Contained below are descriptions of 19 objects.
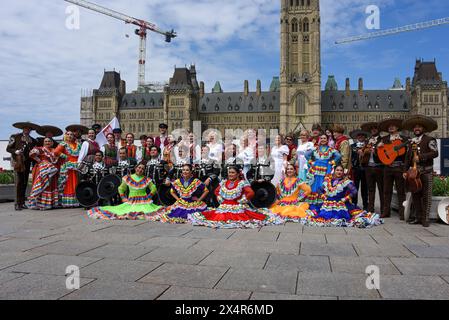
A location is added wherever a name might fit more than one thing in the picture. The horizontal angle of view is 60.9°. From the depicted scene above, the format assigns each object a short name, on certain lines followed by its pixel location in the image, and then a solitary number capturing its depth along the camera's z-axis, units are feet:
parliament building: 254.06
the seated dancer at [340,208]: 24.31
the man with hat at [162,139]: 35.19
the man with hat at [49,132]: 33.32
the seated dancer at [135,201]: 26.27
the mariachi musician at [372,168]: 29.30
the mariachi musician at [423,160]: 24.70
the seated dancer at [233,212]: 23.45
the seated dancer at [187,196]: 25.55
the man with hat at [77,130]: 34.62
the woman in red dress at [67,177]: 32.48
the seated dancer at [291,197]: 26.81
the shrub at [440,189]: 28.50
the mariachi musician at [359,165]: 31.91
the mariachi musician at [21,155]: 31.63
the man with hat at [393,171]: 27.89
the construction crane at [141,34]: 369.30
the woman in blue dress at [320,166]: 27.78
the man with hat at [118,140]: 34.95
